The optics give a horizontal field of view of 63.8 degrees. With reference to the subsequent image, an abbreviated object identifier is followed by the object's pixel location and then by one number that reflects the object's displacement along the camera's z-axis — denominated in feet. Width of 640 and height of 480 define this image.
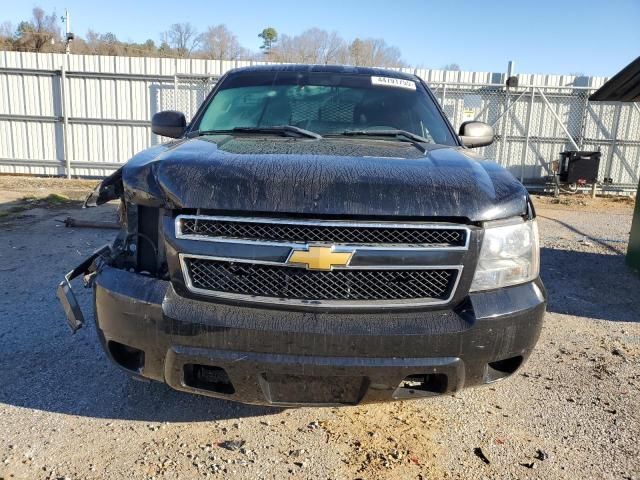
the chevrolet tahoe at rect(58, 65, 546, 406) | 6.85
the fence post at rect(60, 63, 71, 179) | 43.16
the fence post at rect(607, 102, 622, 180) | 45.42
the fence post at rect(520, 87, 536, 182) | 45.11
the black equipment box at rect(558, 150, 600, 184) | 43.37
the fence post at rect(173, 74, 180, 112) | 42.33
